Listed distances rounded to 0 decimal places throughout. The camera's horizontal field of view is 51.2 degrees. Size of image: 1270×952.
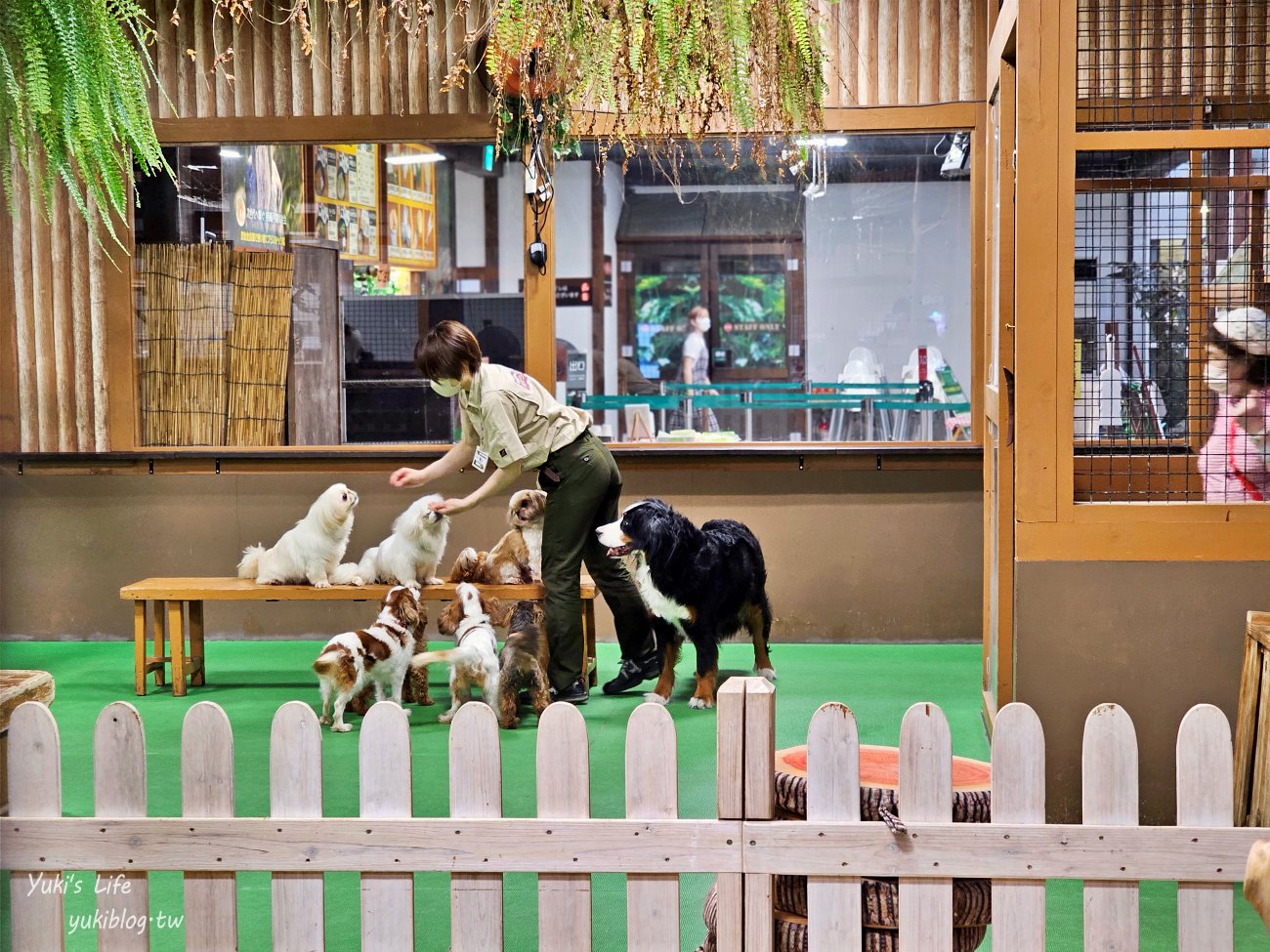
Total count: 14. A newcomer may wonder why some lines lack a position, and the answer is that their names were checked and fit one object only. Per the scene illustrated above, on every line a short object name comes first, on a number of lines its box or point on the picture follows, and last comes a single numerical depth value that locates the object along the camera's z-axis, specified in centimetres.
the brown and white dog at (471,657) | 508
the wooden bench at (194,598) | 583
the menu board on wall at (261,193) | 702
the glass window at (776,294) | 693
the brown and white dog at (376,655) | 504
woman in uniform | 540
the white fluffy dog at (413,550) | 580
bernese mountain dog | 534
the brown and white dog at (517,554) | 590
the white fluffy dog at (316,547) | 587
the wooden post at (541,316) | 698
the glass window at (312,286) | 704
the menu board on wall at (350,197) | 703
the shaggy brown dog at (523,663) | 516
